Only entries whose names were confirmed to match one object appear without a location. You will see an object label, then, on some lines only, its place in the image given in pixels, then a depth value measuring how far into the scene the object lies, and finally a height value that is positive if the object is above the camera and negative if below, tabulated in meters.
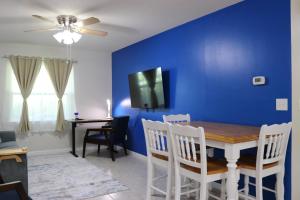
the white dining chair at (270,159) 2.10 -0.51
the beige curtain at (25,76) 4.92 +0.53
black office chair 4.61 -0.60
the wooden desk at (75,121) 4.97 -0.36
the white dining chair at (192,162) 2.10 -0.52
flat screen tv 4.02 +0.21
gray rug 3.07 -1.06
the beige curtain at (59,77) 5.20 +0.53
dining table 2.07 -0.36
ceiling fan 3.08 +0.95
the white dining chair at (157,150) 2.50 -0.49
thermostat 2.64 +0.21
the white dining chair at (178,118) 3.29 -0.22
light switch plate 2.45 -0.04
